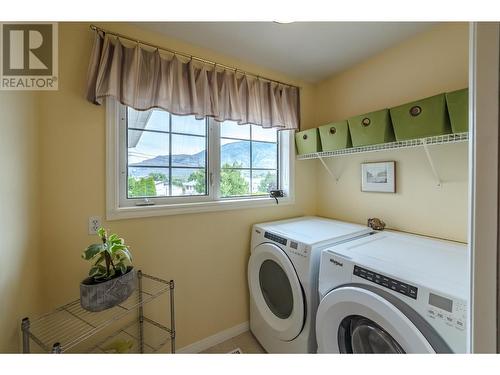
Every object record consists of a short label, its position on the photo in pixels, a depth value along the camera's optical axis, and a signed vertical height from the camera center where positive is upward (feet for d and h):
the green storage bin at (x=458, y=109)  3.48 +1.27
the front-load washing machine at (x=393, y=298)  2.39 -1.48
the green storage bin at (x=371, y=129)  4.55 +1.27
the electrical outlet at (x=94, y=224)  4.20 -0.79
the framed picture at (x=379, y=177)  5.44 +0.23
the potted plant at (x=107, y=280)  3.27 -1.55
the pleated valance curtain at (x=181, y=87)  4.06 +2.26
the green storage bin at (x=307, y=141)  6.13 +1.31
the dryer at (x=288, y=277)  4.21 -2.08
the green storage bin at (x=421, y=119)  3.75 +1.26
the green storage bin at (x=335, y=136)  5.33 +1.28
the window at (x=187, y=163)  4.59 +0.56
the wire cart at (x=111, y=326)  3.78 -2.68
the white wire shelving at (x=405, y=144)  3.74 +0.87
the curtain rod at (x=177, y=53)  4.16 +3.03
